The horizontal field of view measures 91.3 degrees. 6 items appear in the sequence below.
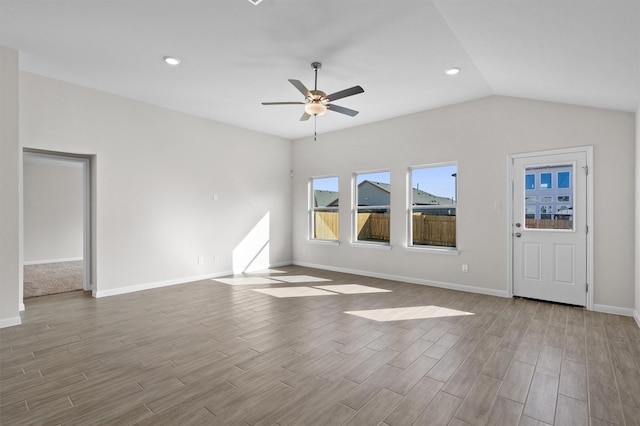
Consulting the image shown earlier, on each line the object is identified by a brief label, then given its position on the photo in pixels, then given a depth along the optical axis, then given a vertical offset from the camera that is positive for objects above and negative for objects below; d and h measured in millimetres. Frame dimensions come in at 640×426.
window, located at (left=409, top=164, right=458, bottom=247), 5391 +131
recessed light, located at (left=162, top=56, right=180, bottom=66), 3679 +1825
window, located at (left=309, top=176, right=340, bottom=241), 7074 +107
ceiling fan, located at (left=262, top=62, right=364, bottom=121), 3473 +1339
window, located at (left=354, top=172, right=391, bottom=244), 6230 +116
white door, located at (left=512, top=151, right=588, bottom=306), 4188 -200
